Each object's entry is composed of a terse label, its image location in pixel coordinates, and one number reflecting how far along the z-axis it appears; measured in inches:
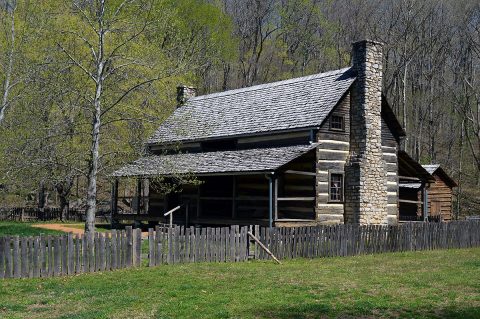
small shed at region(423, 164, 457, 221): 1497.3
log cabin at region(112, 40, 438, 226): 1016.2
